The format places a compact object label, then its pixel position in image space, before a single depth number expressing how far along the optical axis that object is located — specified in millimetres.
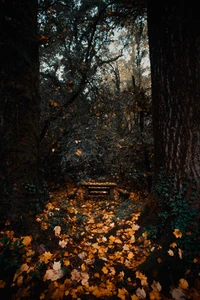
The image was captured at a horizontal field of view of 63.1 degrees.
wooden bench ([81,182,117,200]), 6746
